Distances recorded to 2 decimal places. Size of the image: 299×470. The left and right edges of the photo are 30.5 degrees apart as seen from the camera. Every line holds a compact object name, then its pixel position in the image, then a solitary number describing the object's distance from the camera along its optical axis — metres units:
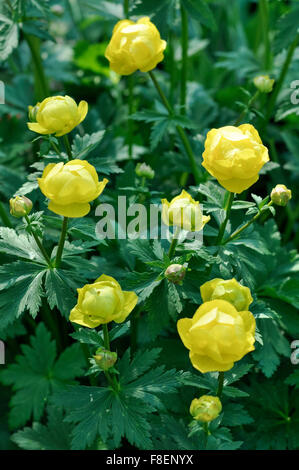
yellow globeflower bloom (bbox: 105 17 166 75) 1.01
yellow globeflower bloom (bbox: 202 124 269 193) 0.86
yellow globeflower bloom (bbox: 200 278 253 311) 0.85
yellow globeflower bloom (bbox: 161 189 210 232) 0.87
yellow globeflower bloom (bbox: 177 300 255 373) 0.77
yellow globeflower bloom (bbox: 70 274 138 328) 0.84
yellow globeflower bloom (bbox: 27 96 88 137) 0.94
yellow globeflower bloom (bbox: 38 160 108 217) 0.84
